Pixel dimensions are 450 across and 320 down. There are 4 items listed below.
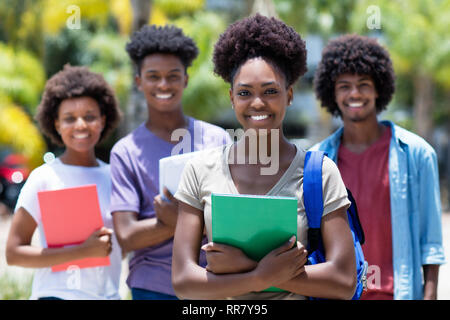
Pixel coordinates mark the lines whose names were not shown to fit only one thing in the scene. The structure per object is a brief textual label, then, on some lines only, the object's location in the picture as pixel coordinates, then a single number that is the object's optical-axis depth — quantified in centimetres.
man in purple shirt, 271
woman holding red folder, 288
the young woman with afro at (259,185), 185
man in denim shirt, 292
